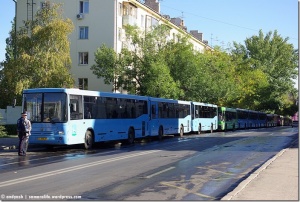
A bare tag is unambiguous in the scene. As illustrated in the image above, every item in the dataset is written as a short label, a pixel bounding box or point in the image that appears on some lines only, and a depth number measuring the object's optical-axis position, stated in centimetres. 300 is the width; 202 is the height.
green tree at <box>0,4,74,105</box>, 3331
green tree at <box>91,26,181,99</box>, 4022
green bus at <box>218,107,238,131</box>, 5009
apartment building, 4938
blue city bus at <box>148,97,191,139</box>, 3050
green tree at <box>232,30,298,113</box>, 8519
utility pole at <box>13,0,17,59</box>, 3514
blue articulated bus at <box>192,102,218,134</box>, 4041
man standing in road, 1859
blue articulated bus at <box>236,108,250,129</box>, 6011
